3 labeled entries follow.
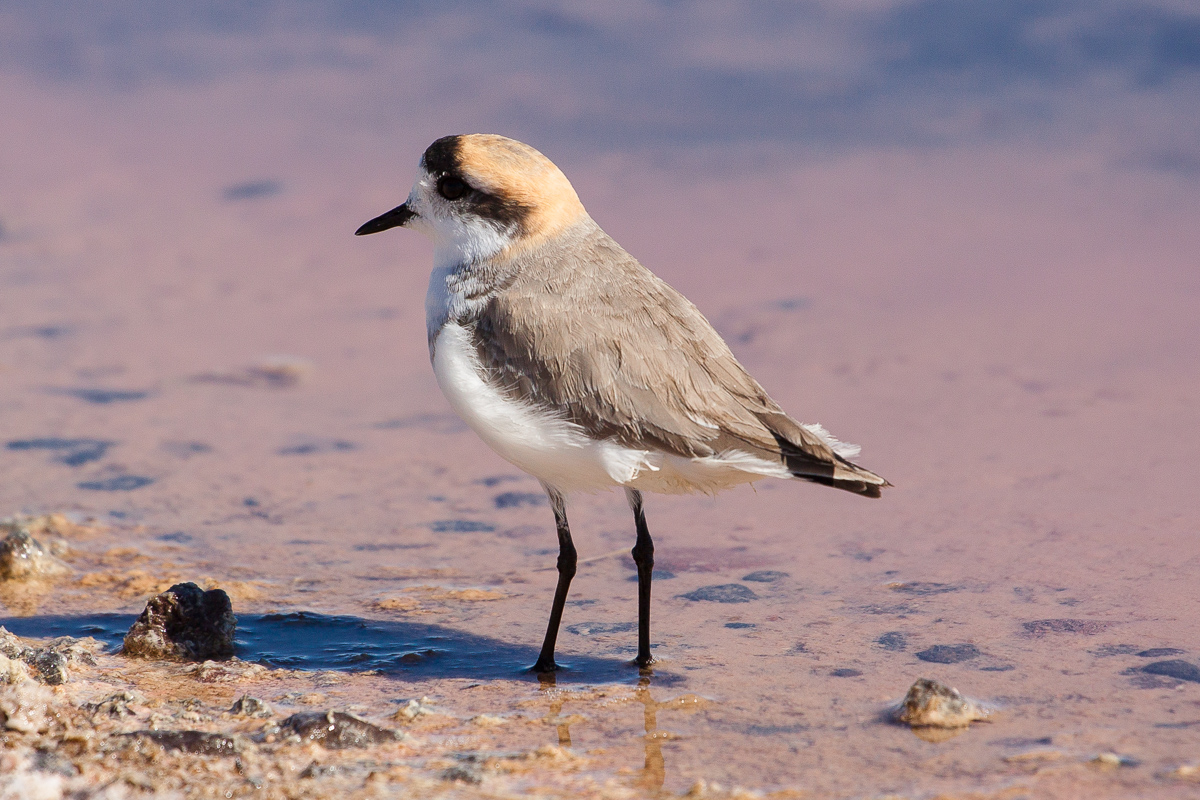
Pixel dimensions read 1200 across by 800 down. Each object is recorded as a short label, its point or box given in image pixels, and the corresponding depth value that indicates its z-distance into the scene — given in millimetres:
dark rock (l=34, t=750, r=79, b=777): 7723
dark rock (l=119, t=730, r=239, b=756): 8094
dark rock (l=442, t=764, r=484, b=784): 7973
